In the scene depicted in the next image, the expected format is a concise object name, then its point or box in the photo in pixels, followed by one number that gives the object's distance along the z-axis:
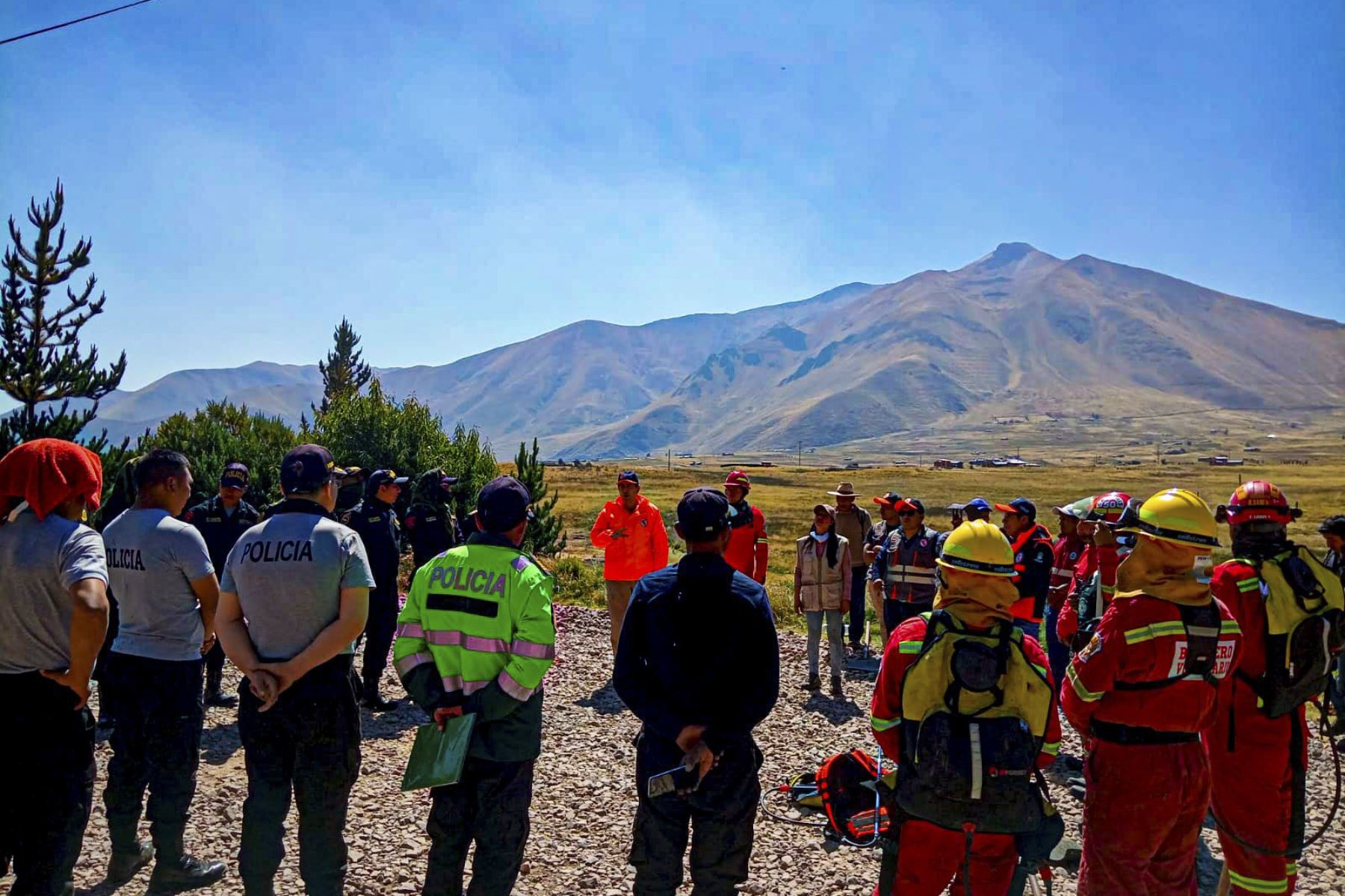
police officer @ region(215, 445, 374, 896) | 3.93
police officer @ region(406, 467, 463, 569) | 8.85
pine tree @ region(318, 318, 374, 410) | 50.09
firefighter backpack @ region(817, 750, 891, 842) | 3.80
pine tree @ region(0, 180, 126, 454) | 22.69
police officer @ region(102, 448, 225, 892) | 4.45
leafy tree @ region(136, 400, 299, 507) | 17.22
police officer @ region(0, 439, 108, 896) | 3.46
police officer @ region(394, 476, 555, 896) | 3.73
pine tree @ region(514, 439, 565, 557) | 18.75
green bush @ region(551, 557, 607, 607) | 16.02
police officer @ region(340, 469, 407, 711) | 7.91
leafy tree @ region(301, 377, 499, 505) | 18.66
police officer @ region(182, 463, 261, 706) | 7.78
